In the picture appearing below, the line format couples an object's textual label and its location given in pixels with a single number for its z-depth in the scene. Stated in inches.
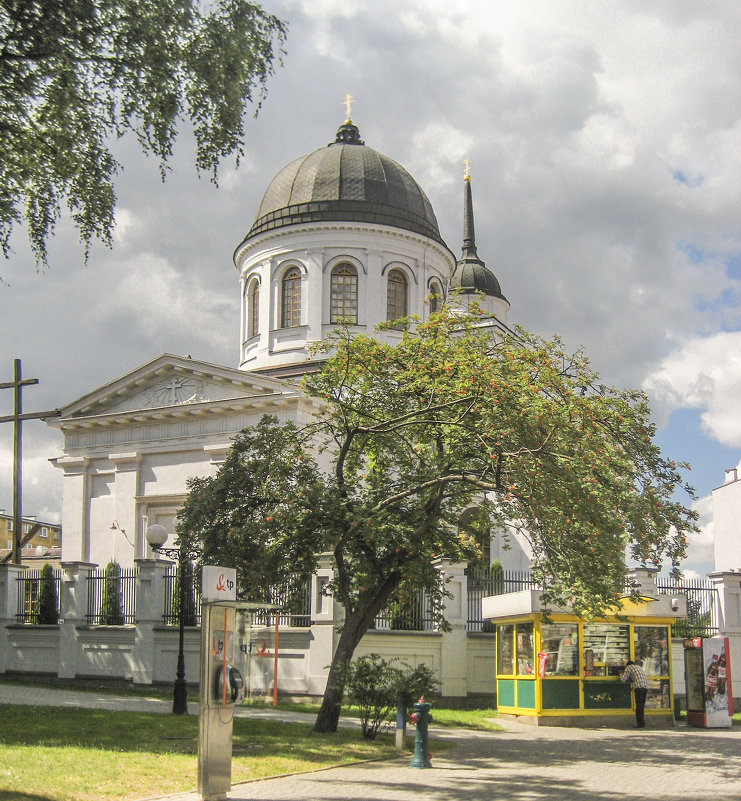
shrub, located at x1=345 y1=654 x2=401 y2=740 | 606.5
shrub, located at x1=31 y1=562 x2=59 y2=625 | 1024.2
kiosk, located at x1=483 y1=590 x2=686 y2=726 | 789.9
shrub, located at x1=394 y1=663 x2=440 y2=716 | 577.6
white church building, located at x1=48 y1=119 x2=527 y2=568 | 1338.6
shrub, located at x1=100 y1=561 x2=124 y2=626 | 987.3
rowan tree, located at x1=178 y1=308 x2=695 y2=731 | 578.9
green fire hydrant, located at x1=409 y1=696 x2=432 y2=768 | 524.1
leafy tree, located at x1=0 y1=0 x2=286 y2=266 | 390.3
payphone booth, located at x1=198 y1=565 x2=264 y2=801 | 410.3
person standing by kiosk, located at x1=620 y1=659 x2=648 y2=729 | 790.5
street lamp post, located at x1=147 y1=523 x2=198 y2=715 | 720.3
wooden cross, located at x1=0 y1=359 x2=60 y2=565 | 1239.5
